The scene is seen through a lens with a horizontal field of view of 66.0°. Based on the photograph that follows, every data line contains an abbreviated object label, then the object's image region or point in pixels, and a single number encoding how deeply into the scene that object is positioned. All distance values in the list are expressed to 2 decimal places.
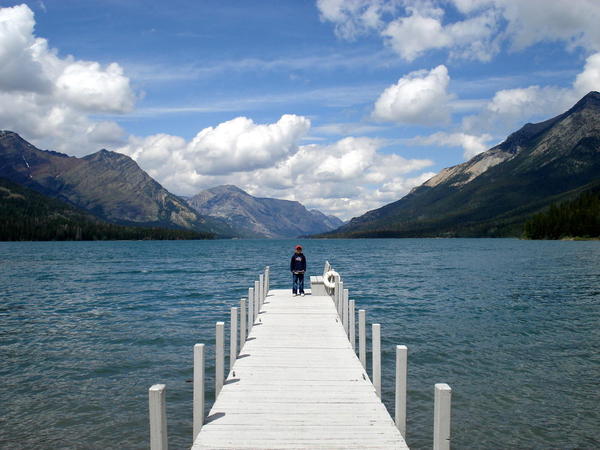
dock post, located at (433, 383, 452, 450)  7.46
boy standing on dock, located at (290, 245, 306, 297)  26.08
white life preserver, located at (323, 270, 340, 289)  27.16
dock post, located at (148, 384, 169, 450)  7.45
